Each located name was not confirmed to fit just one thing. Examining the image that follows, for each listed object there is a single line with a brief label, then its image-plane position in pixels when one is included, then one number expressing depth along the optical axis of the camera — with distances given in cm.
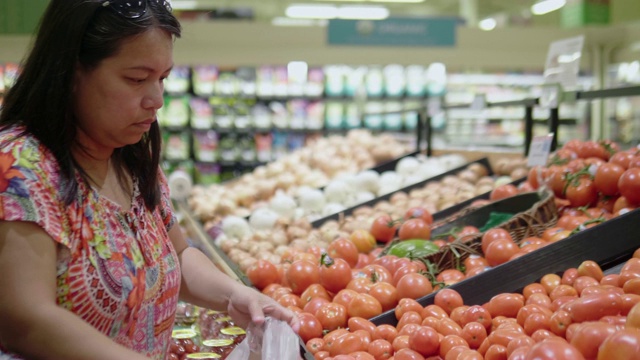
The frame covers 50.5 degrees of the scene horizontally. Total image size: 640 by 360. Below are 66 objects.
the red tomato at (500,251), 237
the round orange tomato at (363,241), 310
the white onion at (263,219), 414
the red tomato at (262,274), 267
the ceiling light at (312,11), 1388
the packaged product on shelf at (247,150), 991
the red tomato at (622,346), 124
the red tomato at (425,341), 176
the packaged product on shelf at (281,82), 991
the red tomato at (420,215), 324
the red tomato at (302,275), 247
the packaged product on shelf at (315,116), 1002
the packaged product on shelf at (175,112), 972
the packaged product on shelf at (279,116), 992
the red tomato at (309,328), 206
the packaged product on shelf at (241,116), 984
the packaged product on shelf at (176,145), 978
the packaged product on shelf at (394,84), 1025
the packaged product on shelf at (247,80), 982
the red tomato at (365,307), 212
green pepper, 268
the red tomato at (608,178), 269
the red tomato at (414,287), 219
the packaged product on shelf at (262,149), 991
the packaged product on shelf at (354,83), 1018
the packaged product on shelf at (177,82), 970
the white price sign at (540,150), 330
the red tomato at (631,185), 249
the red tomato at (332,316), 211
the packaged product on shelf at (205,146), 983
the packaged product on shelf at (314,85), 1004
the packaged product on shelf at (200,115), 973
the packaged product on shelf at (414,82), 1030
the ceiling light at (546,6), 1375
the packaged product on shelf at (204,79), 973
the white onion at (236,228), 403
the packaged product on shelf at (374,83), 1019
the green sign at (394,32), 955
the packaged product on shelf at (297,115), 1001
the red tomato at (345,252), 270
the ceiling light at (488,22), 1516
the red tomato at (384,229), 319
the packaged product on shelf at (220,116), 980
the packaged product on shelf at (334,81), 1012
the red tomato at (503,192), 335
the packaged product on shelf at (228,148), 985
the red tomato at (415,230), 298
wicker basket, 258
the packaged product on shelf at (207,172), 992
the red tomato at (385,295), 221
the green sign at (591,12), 1041
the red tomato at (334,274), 237
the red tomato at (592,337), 138
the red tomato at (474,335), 180
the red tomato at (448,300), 205
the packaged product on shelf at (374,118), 1018
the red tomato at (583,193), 282
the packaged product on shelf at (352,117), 1008
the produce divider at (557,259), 217
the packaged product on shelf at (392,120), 1033
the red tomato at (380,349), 184
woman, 117
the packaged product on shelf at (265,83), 986
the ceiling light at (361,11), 1386
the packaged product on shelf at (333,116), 1005
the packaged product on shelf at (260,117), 987
